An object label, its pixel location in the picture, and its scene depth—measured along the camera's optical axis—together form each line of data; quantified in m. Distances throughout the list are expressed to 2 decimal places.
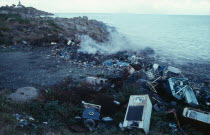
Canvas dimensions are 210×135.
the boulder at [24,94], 4.82
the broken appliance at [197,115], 4.05
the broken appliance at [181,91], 5.38
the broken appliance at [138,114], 3.49
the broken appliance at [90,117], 3.90
